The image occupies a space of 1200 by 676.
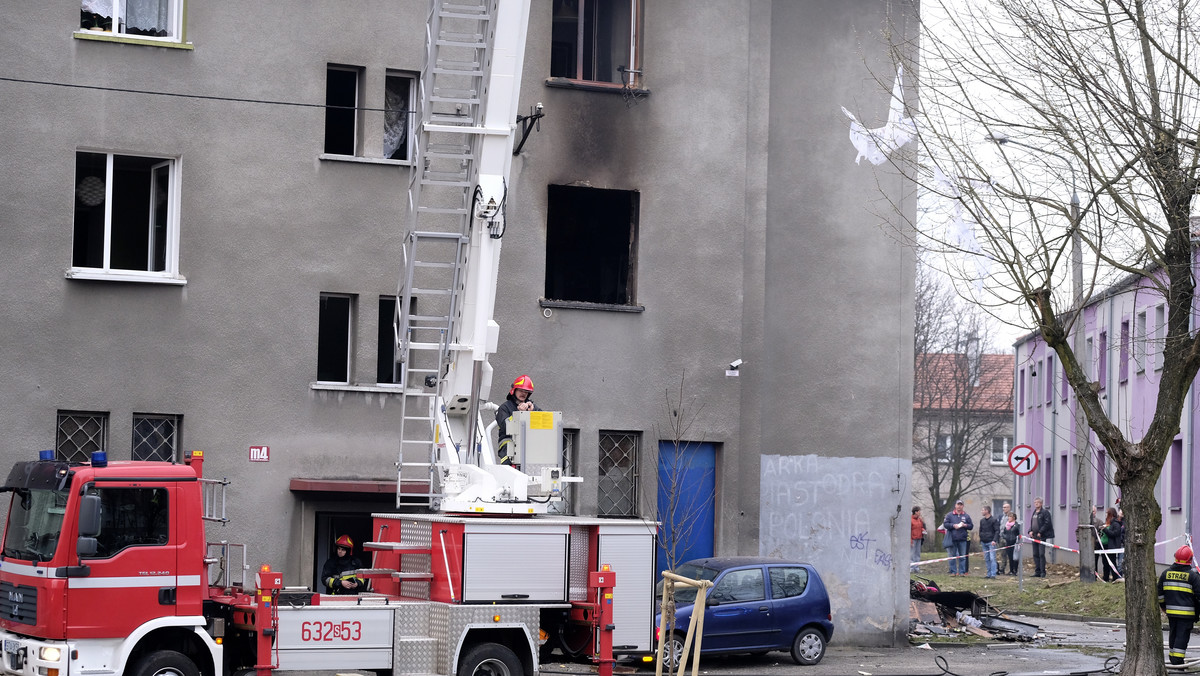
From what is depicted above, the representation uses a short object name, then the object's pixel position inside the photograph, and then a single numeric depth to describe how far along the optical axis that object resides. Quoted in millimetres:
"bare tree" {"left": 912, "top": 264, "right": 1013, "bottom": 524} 58531
